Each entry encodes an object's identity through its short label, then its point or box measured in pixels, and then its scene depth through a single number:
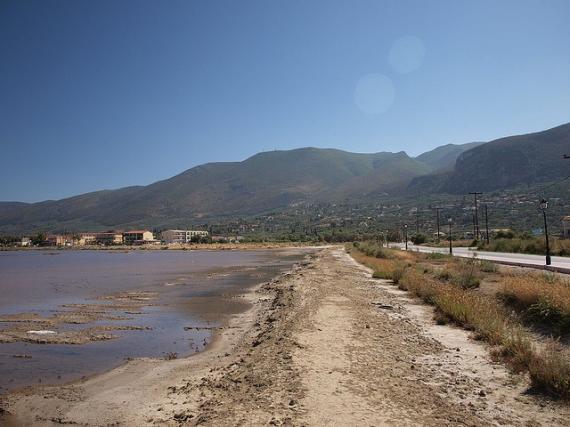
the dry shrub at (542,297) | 11.69
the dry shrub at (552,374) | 7.25
